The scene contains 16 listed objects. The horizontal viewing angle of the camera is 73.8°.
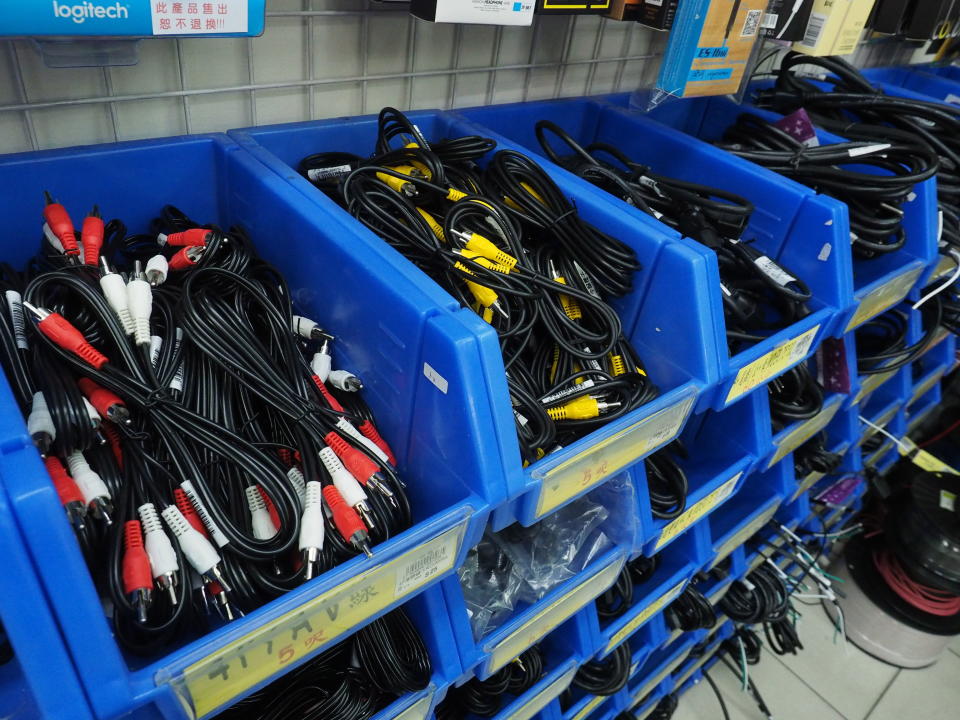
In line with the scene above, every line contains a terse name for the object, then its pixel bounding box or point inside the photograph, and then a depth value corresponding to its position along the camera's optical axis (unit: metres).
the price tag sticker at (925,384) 1.58
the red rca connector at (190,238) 0.63
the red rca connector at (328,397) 0.58
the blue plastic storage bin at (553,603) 0.63
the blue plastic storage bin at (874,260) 0.91
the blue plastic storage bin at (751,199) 0.72
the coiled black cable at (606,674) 0.99
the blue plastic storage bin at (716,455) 0.84
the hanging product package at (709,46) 0.84
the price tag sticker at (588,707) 1.03
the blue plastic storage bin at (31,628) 0.32
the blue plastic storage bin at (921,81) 1.73
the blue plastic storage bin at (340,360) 0.35
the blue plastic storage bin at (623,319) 0.50
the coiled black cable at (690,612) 1.16
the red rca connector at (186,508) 0.48
